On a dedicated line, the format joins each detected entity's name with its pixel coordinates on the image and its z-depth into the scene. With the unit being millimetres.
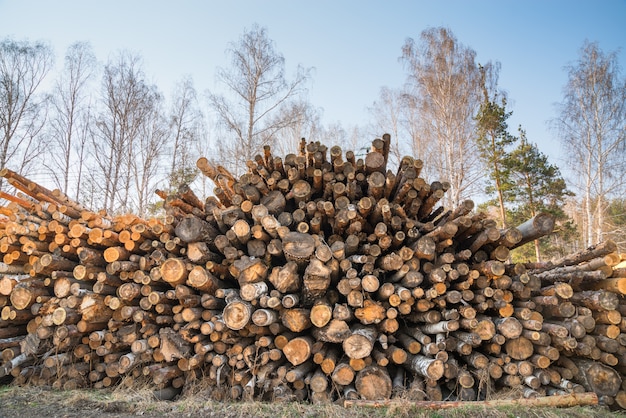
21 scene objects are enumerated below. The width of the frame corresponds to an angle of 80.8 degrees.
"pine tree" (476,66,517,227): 17203
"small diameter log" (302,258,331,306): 3791
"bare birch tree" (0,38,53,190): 14883
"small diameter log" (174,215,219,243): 4199
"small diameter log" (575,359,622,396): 3697
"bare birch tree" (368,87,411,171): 18562
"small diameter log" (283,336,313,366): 3779
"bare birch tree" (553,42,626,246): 15438
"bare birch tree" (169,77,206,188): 18250
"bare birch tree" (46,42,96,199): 16750
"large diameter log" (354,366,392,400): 3625
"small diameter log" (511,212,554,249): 4094
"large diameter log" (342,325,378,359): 3680
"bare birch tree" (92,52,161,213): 16859
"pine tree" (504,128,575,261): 17969
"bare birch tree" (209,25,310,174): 15359
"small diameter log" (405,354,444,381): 3598
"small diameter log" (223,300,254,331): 3766
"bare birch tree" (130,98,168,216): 17203
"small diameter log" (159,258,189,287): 3988
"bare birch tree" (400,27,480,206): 16688
